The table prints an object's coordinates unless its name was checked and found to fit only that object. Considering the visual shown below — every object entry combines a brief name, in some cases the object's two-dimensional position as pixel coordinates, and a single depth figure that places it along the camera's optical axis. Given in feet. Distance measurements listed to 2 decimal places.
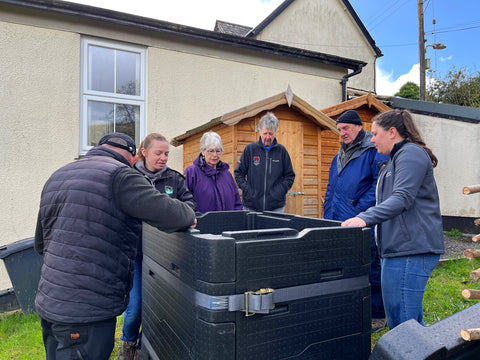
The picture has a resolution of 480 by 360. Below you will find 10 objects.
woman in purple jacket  11.07
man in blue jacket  9.98
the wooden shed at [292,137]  17.47
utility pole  49.44
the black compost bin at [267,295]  3.69
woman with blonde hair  8.46
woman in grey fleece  6.30
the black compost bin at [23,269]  13.89
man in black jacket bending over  5.37
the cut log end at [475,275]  6.63
